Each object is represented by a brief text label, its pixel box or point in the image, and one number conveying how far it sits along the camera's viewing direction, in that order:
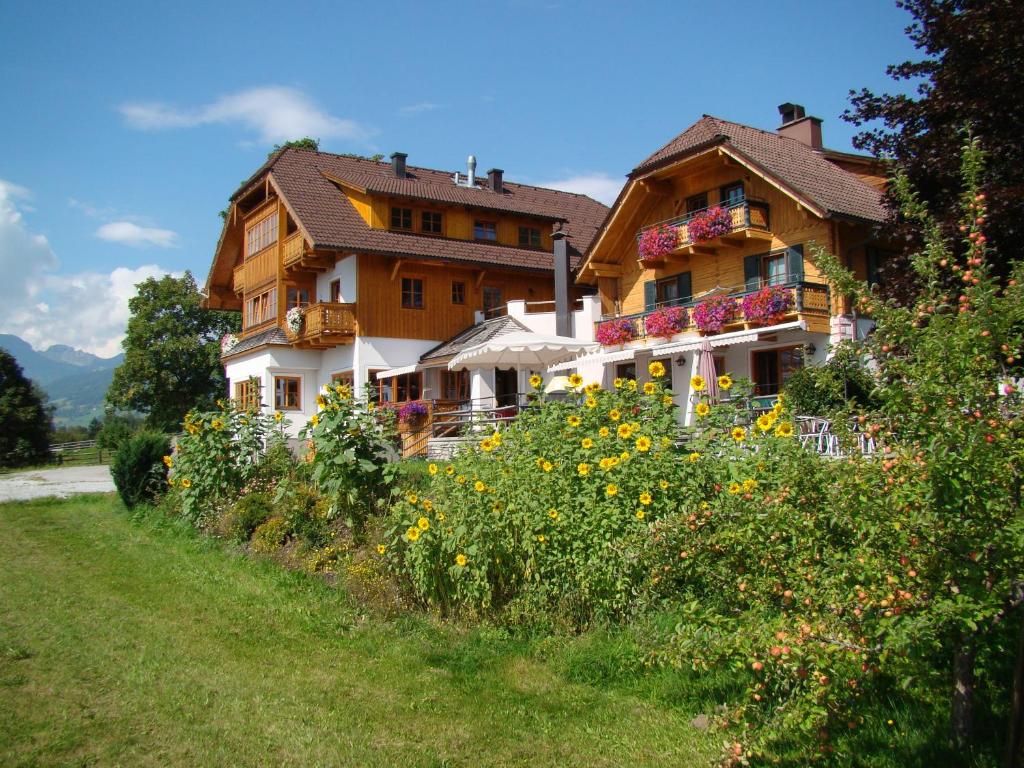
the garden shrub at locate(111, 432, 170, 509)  16.27
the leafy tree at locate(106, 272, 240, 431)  48.50
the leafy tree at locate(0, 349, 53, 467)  45.62
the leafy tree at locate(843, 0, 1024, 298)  12.33
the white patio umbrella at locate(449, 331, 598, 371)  20.83
